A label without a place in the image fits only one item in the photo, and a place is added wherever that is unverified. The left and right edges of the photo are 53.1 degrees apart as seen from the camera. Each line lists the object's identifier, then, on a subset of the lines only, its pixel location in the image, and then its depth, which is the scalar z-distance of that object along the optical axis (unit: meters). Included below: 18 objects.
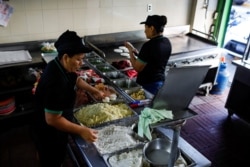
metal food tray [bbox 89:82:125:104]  2.07
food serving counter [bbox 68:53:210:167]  1.07
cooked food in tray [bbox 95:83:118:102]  2.09
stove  3.48
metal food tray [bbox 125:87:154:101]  2.23
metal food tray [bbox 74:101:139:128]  1.78
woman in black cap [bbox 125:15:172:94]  2.42
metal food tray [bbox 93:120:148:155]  1.51
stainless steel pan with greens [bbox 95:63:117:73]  2.73
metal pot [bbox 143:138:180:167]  1.38
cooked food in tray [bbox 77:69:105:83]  2.46
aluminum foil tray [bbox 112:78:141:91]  2.46
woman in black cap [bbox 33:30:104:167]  1.50
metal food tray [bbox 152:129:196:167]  1.47
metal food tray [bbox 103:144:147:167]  1.43
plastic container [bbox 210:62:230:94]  4.20
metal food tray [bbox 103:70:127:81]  2.63
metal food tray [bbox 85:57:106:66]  2.90
